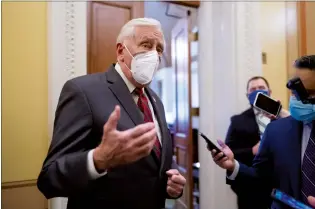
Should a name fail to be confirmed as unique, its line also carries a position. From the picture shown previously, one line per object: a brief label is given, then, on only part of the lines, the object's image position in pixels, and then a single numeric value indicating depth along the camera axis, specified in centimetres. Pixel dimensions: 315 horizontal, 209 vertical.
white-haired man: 68
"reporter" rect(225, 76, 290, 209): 176
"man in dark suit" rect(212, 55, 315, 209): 101
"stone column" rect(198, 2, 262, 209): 217
